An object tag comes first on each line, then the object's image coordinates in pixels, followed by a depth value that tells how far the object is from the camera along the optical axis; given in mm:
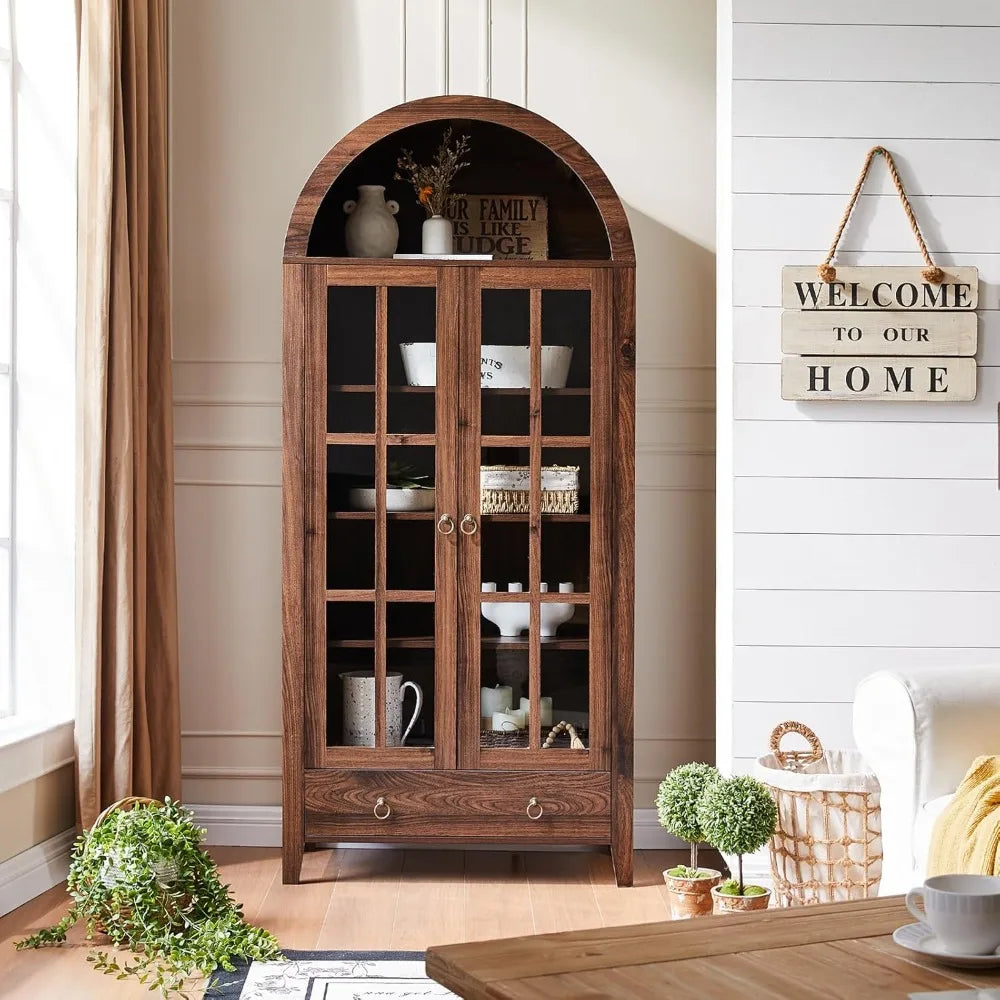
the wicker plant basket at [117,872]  2559
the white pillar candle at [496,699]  3053
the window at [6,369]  3057
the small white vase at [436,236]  3182
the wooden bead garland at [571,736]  3053
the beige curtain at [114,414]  2984
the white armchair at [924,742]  2193
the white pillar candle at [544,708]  3053
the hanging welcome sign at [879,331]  3008
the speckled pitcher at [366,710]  3049
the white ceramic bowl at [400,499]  3049
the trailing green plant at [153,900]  2488
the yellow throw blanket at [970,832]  1844
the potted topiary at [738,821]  2428
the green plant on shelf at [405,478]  3049
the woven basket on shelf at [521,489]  3043
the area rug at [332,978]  2307
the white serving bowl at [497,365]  3043
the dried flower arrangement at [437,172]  3227
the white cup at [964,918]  1132
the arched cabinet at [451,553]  3035
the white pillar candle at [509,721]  3057
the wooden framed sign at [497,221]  3314
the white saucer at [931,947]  1138
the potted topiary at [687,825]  2543
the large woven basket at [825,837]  2547
